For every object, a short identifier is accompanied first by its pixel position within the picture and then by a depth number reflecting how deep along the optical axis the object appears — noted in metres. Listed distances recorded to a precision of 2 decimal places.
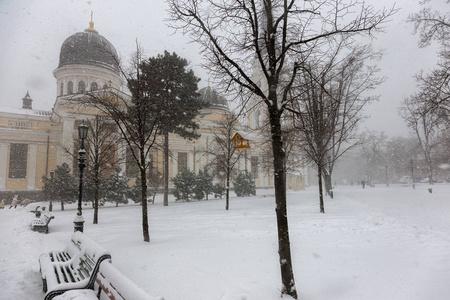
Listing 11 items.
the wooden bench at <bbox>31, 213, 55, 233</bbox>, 14.85
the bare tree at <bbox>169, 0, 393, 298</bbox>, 6.08
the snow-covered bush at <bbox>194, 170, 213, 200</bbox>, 32.88
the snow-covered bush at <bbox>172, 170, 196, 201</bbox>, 32.22
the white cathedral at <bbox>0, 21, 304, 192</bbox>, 41.56
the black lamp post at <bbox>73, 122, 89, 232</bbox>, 12.66
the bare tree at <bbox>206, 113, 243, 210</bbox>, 22.64
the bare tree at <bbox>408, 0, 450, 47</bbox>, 11.61
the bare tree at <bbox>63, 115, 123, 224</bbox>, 18.05
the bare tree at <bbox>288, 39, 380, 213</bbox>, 17.20
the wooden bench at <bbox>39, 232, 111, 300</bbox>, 5.38
